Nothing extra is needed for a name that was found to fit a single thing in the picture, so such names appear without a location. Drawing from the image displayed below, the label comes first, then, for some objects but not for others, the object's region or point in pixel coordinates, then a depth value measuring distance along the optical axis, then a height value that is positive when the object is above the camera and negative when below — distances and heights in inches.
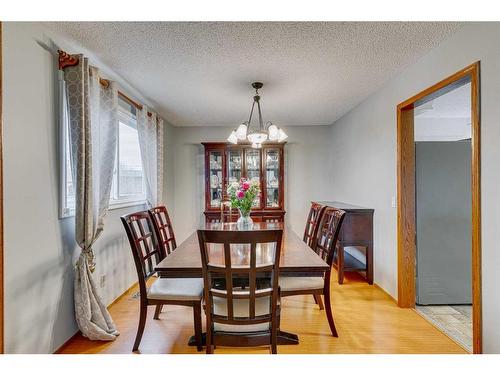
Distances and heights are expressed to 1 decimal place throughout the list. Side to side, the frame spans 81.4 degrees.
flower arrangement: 105.4 -3.5
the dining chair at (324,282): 84.3 -29.2
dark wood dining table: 64.1 -18.5
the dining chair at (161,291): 77.5 -28.9
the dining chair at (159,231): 97.0 -15.8
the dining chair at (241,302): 56.3 -25.7
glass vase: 108.2 -13.8
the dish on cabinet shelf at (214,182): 192.5 +1.9
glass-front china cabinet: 190.2 +7.8
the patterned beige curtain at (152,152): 137.5 +17.3
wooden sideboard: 136.2 -24.7
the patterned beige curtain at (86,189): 82.4 -0.6
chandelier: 110.1 +19.6
